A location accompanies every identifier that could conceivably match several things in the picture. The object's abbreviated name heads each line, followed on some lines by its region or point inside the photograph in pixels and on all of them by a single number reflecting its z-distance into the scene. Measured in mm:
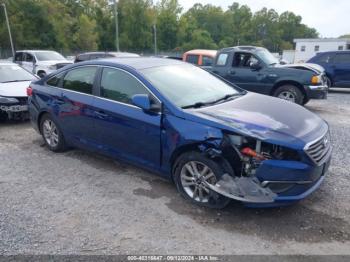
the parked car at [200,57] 12438
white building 44656
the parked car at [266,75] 8492
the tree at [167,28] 70125
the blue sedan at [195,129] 3321
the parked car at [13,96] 7227
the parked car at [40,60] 15742
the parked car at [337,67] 12133
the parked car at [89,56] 16261
